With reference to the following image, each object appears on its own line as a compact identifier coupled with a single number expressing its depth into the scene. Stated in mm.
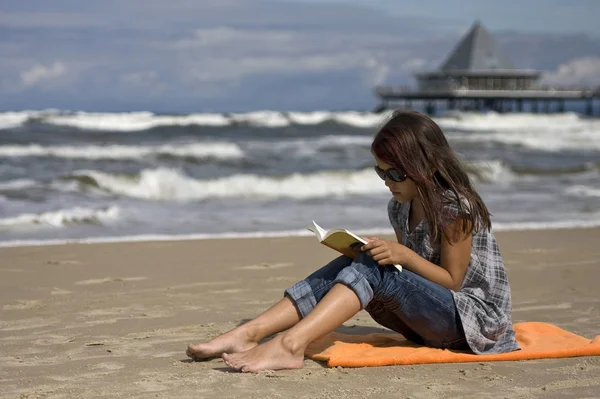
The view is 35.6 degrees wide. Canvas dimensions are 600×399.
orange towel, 3566
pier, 48969
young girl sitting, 3393
